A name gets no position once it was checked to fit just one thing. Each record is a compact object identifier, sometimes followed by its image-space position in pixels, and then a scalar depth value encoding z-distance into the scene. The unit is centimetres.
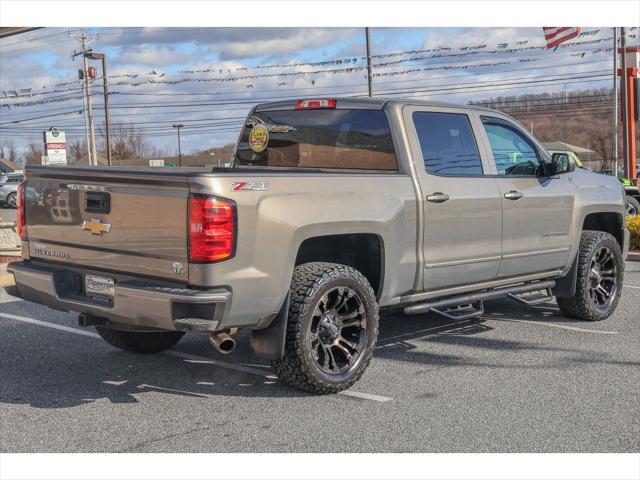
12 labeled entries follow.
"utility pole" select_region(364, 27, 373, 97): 3441
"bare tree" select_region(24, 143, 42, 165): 12348
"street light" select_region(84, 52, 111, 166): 5361
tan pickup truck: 447
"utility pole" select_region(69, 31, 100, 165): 4847
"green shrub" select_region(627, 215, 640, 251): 1243
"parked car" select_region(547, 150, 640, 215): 1716
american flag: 2753
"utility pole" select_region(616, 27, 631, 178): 2616
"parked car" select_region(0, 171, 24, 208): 3547
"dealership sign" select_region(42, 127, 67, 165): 3114
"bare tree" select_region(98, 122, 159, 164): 9931
